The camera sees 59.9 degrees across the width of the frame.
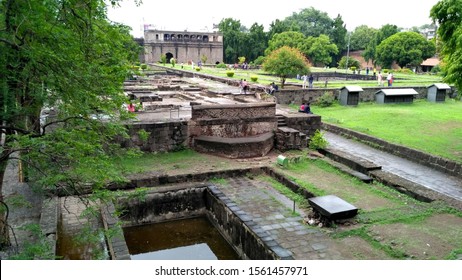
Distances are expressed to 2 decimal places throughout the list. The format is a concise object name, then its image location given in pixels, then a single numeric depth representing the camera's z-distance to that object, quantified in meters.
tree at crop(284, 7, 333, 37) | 64.62
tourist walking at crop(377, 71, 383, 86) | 26.75
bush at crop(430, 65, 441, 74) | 42.12
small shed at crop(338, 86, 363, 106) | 21.42
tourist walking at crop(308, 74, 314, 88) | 23.92
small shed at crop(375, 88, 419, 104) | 22.14
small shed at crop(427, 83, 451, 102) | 23.44
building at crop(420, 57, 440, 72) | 49.53
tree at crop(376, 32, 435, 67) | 45.75
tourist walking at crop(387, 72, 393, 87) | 26.46
